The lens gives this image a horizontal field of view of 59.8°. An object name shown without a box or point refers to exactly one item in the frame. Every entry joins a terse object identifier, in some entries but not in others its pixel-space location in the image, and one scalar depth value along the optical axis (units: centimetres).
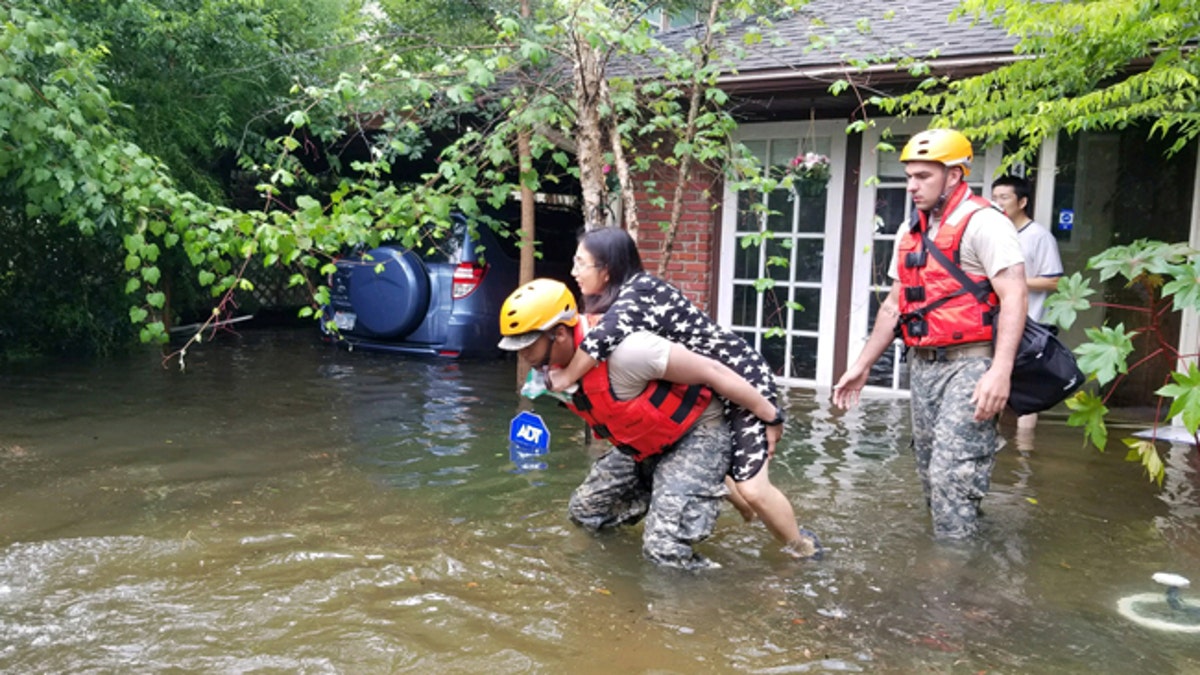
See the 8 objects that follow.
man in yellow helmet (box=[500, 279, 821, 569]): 387
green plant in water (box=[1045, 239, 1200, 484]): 422
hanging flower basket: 905
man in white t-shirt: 650
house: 828
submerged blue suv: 1050
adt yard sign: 616
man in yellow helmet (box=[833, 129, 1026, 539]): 429
